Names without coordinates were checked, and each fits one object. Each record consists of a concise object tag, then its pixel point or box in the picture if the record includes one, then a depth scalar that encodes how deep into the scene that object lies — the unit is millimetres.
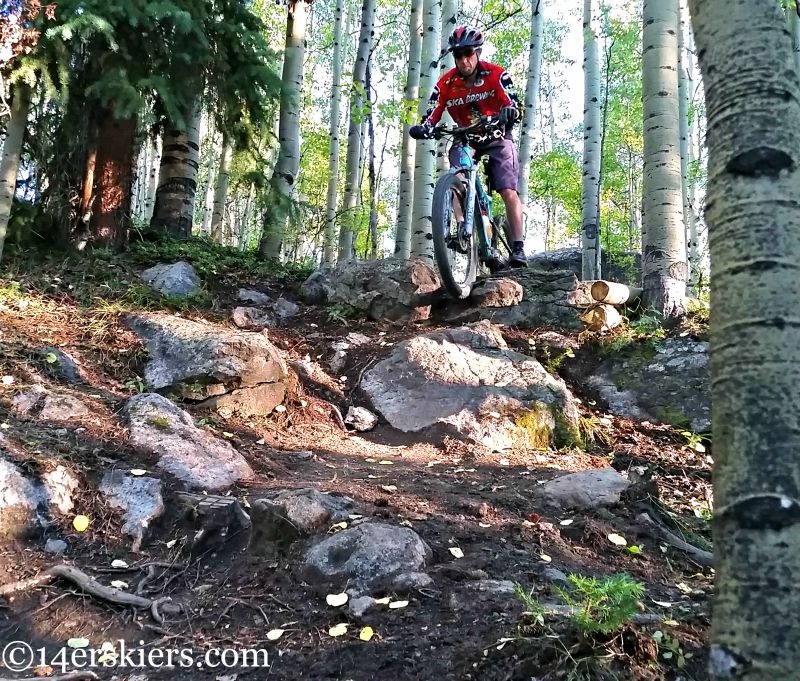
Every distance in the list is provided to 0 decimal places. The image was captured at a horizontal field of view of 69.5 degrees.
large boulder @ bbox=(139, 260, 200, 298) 5809
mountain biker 5180
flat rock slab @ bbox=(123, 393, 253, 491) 3127
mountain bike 5027
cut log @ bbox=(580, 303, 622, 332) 5707
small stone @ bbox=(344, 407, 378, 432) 4621
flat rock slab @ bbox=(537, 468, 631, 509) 3145
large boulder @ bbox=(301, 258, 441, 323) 6363
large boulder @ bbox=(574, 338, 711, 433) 4758
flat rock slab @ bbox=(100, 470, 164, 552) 2720
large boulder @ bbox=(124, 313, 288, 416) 4207
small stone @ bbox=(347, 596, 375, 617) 2043
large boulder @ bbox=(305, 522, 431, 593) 2232
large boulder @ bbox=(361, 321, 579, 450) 4496
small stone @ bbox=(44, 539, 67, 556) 2500
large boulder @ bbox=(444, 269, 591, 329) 6070
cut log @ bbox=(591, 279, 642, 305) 5707
